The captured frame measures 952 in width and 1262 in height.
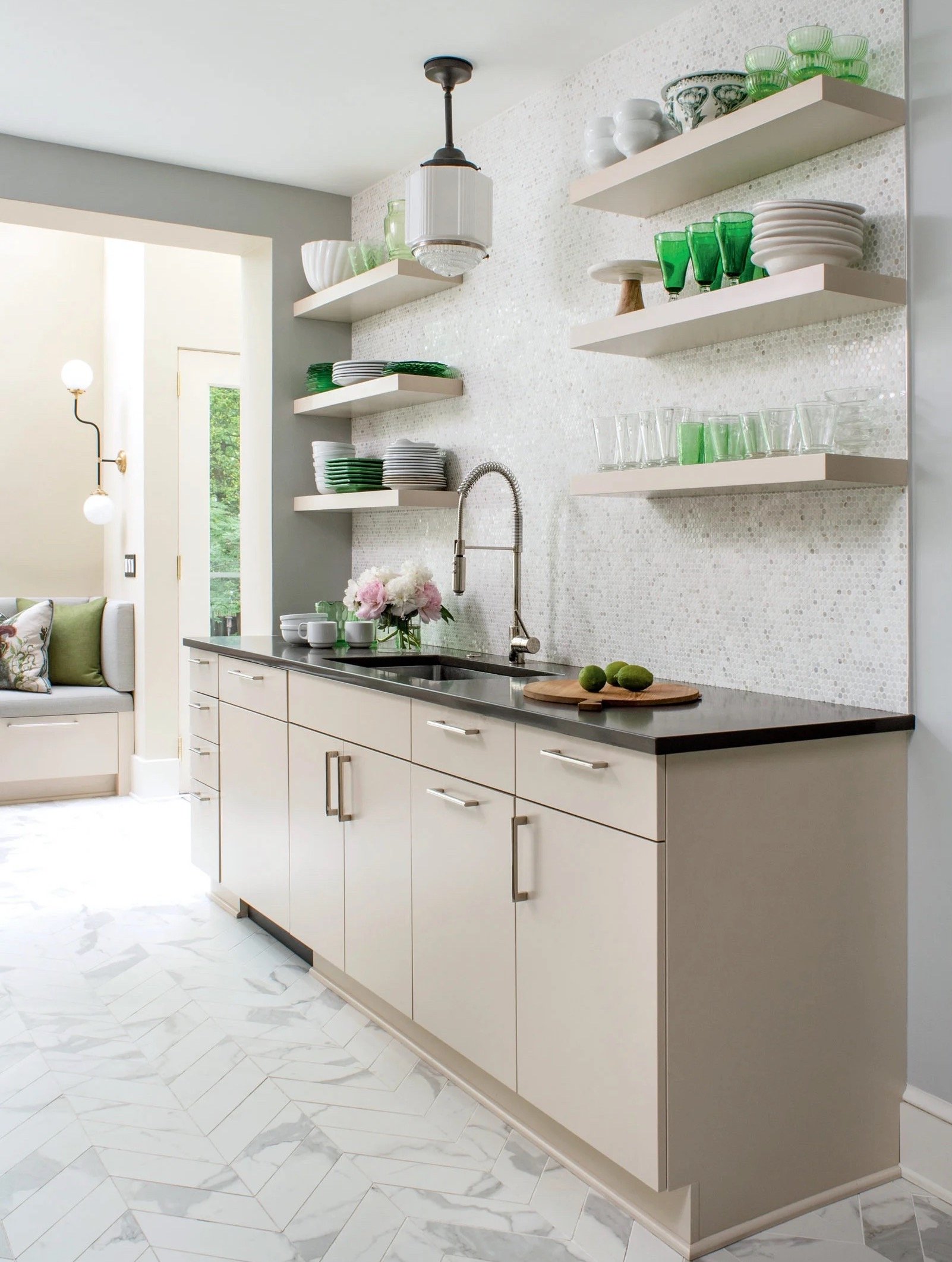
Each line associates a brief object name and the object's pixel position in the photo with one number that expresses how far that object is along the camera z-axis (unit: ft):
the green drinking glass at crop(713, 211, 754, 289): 7.26
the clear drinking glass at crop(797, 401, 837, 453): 6.79
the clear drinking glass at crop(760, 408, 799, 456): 7.02
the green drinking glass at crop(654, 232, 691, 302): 7.76
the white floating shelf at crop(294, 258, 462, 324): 11.26
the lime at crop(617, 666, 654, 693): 7.25
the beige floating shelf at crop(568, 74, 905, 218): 6.61
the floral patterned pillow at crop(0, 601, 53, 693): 17.40
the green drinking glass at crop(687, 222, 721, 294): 7.45
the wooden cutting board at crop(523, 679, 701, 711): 6.95
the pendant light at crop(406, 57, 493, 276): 9.54
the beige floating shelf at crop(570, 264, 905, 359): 6.49
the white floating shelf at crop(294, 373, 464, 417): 11.23
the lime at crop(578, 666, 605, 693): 7.16
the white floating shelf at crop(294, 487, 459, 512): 11.30
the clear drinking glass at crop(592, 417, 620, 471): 8.16
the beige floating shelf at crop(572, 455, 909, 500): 6.44
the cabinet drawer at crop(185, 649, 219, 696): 12.01
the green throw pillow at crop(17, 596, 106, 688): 18.22
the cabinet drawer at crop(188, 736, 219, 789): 12.02
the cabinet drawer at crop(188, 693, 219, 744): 12.00
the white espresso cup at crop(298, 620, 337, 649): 11.26
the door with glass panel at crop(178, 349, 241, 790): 17.76
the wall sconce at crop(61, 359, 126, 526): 18.19
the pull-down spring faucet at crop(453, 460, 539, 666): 9.95
